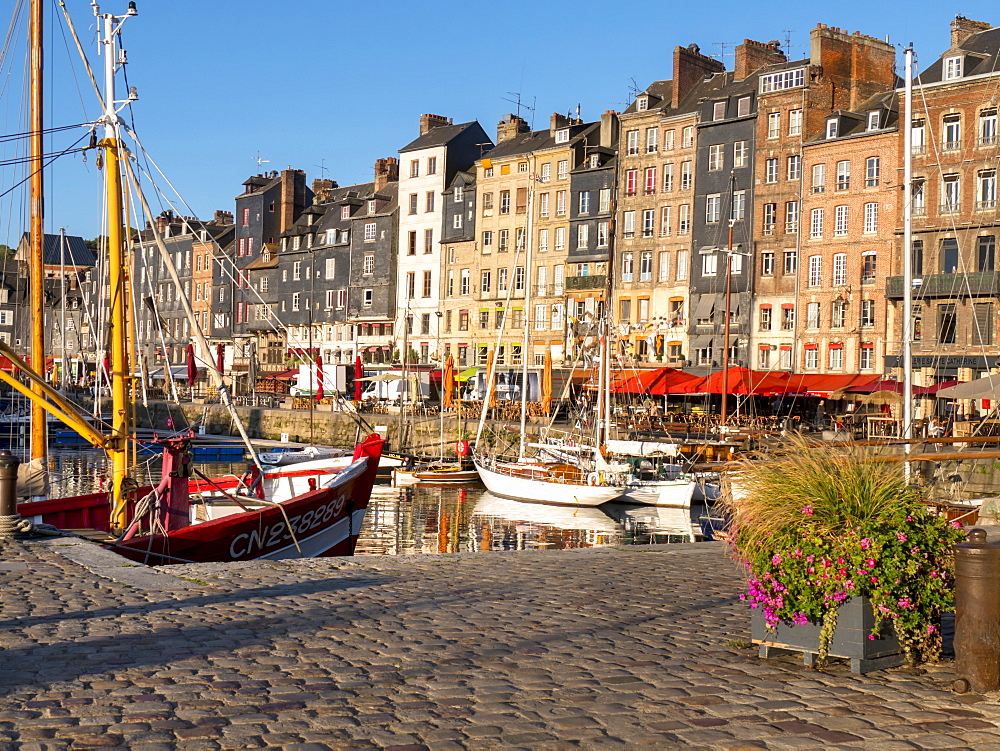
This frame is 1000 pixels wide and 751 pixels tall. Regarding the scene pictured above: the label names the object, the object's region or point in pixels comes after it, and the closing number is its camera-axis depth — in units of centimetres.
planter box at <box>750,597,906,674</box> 759
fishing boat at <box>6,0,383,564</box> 1614
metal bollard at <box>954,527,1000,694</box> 693
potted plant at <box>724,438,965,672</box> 751
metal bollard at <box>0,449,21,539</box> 1448
